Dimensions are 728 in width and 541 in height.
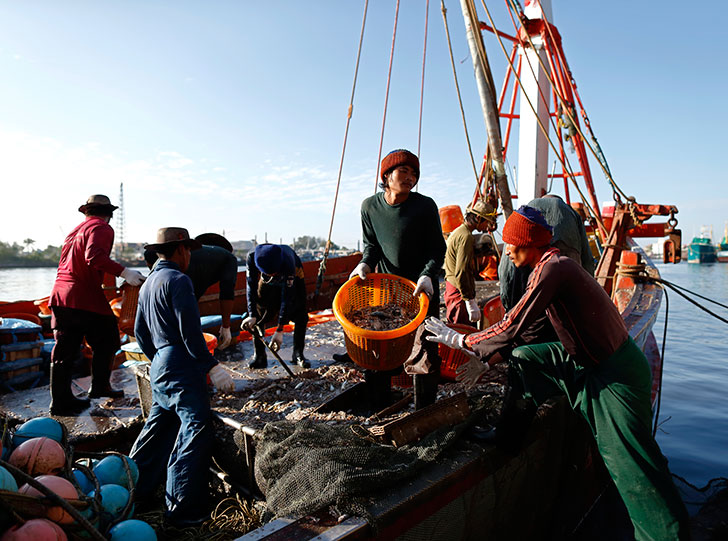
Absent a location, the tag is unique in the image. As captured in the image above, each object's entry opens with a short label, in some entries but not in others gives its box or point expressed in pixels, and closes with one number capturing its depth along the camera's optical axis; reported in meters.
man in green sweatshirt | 3.20
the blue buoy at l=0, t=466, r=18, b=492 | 1.95
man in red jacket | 3.71
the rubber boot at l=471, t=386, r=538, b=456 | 2.70
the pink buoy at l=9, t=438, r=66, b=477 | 2.38
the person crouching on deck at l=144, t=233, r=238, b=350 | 4.61
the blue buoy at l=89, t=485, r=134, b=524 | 2.45
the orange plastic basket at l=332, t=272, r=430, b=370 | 2.94
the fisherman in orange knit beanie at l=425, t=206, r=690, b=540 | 2.26
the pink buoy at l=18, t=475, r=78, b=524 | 2.02
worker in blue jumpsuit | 2.85
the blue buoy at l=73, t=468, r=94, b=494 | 2.58
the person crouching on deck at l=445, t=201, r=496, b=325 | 4.71
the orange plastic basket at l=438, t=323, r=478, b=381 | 3.94
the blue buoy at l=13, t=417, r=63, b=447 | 2.68
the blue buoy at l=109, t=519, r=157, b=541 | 2.31
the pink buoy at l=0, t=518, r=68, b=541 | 1.77
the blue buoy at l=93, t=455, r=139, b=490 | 2.73
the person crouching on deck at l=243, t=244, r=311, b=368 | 4.61
